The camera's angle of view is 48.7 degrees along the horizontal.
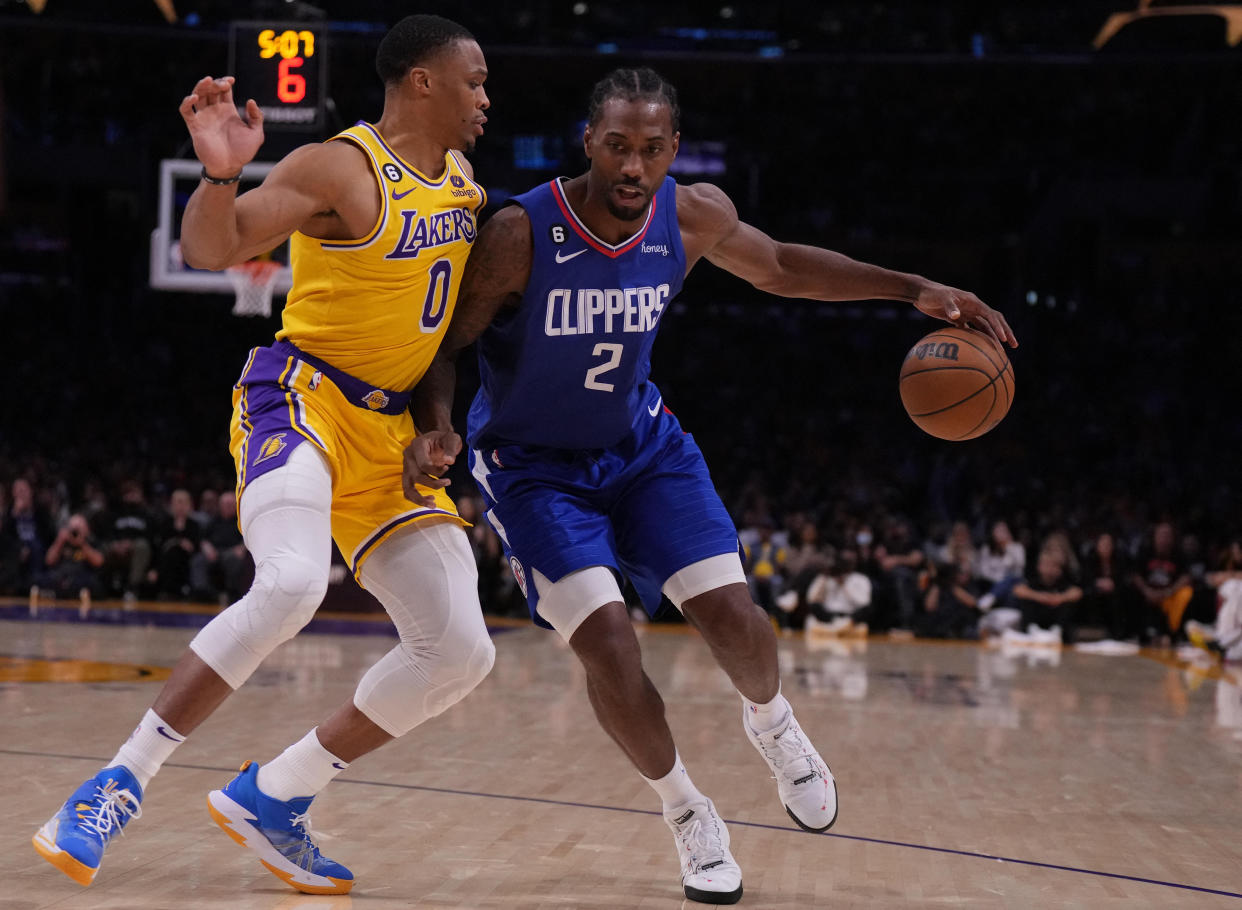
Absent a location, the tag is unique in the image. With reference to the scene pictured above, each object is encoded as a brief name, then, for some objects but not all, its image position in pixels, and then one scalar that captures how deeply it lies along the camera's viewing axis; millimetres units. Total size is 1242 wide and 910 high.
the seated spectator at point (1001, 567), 13805
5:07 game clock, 11750
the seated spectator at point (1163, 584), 13359
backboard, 11898
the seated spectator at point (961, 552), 13688
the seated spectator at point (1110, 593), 13500
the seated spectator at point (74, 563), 14133
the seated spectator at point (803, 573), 13609
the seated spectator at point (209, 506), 14617
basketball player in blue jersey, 3703
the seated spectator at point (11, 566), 14516
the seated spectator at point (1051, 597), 13312
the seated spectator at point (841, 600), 13445
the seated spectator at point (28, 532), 14609
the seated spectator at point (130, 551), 14273
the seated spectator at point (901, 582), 13852
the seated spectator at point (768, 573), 13922
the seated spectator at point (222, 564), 14062
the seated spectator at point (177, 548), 14109
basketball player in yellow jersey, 3352
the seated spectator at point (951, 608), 13664
